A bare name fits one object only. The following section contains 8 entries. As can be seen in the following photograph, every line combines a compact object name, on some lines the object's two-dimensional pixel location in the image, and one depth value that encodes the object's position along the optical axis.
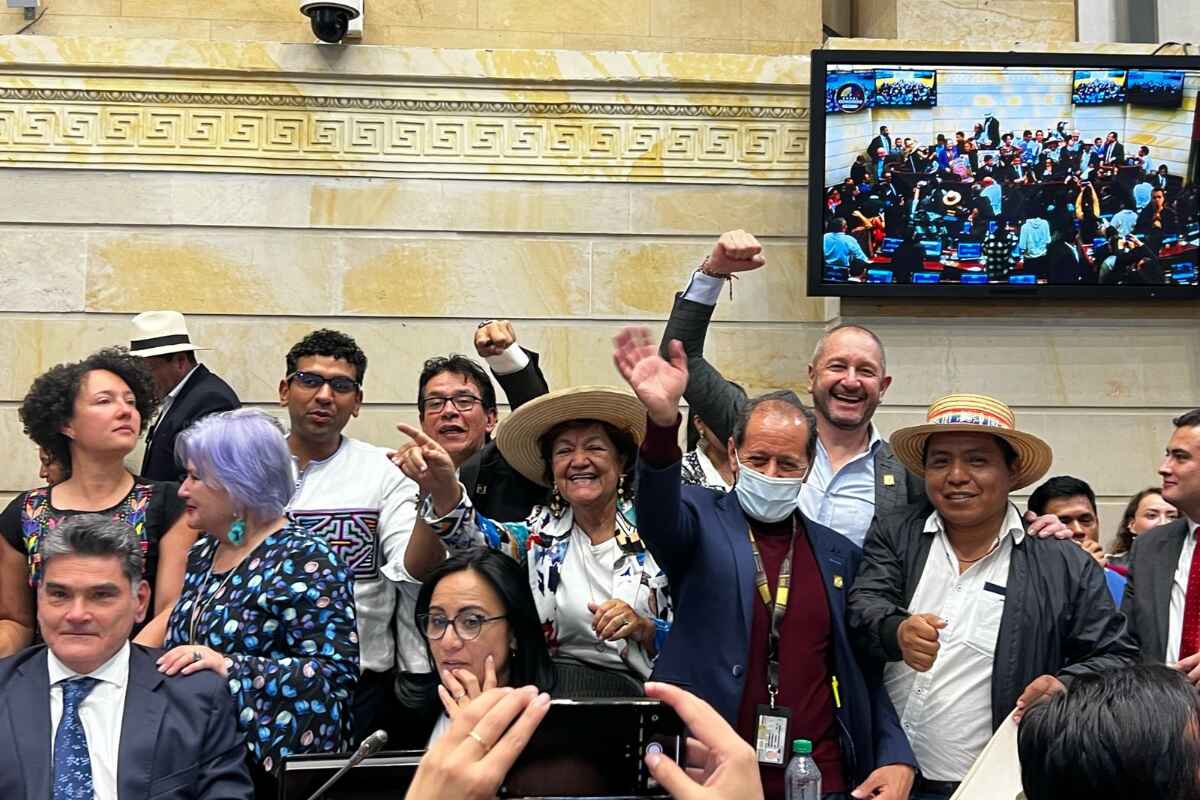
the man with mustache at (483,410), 4.85
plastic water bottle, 3.58
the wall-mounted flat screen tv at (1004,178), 7.52
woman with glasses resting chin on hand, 3.63
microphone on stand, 2.68
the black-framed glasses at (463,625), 3.65
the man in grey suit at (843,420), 4.54
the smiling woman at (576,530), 4.01
